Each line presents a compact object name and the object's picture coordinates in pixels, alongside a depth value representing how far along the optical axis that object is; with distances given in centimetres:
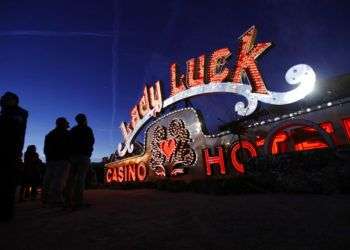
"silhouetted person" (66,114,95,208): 538
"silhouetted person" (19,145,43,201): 830
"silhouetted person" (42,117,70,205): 579
